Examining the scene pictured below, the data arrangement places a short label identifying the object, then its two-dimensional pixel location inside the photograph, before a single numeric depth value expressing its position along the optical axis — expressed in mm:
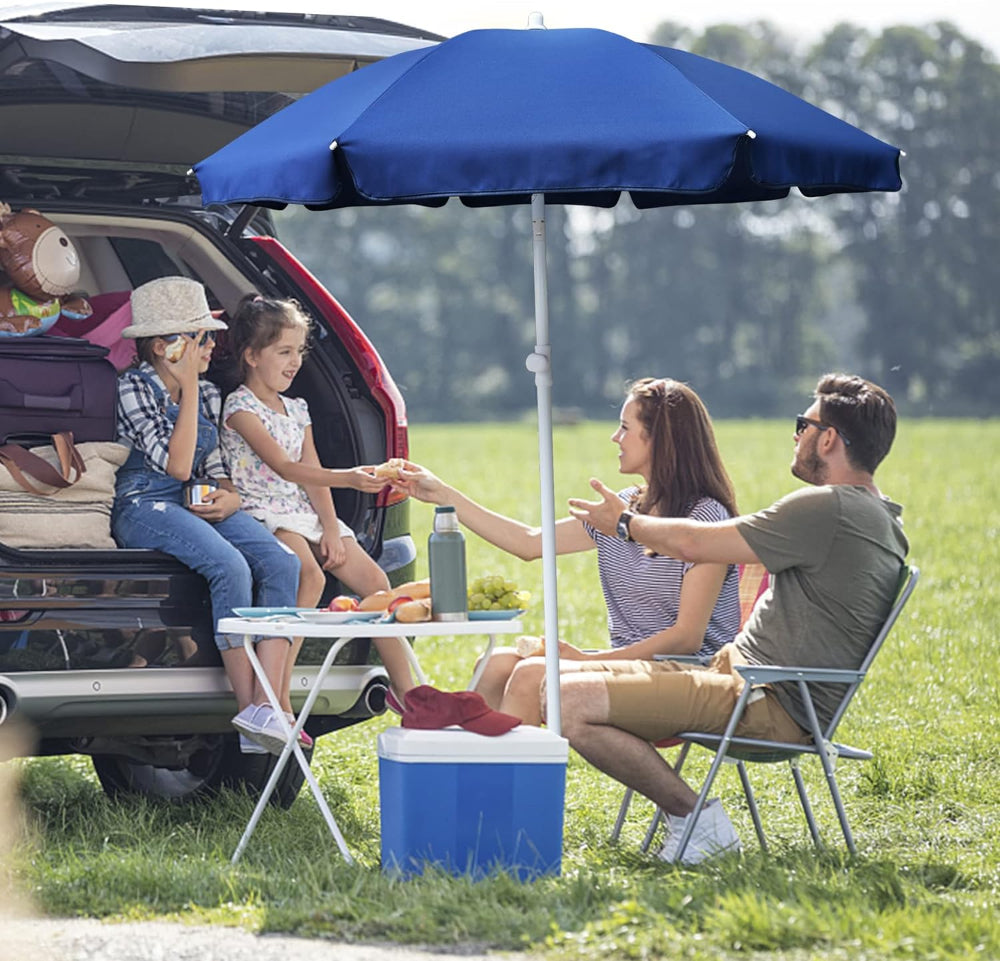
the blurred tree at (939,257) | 120562
